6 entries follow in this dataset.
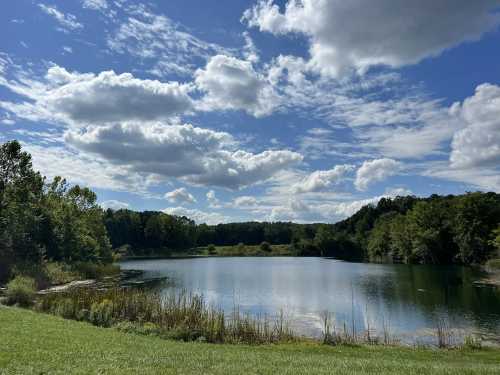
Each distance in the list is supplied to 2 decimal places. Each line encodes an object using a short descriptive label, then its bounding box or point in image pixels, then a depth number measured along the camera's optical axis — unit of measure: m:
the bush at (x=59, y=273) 44.69
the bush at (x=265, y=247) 164.88
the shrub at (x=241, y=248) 162.45
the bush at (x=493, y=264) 65.60
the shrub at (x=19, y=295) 26.28
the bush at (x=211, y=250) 158.68
